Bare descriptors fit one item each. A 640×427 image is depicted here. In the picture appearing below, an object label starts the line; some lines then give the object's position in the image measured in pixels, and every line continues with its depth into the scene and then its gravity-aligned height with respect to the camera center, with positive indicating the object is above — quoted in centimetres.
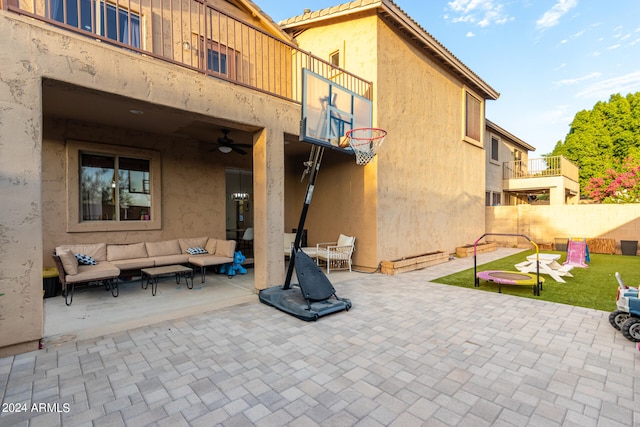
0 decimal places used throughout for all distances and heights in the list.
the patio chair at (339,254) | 752 -113
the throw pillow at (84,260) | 564 -94
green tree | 2330 +602
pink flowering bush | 1719 +152
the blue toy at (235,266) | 732 -142
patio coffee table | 543 -115
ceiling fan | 659 +153
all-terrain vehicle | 345 -132
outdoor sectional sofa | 498 -100
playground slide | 844 -132
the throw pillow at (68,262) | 491 -87
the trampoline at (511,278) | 558 -138
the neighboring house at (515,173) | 1538 +205
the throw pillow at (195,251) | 713 -99
